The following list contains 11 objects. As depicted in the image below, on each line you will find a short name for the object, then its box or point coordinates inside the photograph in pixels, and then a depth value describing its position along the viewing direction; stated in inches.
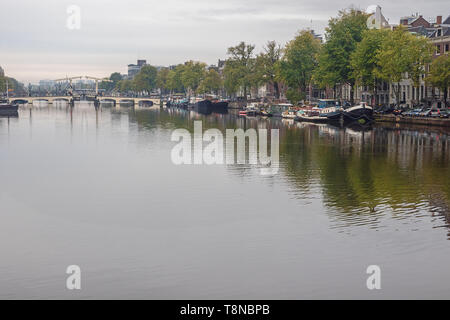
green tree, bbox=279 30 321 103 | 4047.7
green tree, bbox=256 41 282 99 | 4675.2
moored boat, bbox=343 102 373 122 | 2982.3
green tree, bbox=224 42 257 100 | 5162.4
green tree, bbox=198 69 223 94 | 6368.1
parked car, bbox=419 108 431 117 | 2691.9
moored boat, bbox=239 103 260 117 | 4311.3
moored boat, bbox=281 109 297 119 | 3728.8
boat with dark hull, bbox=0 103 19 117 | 4359.5
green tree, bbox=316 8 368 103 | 3380.9
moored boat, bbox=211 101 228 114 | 5315.0
